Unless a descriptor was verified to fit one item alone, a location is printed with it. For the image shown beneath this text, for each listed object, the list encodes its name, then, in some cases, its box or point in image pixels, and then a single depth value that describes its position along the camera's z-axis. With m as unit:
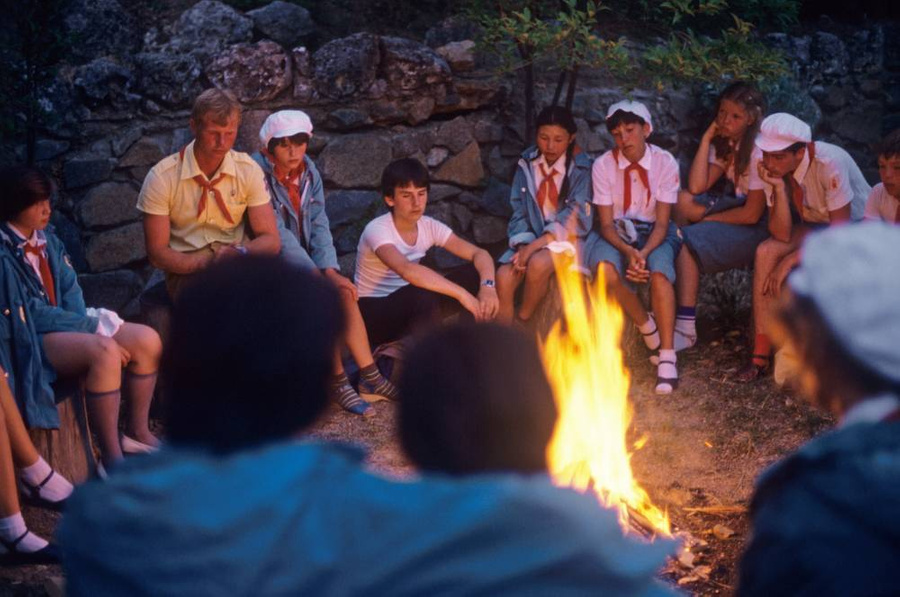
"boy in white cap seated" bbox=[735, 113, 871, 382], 5.53
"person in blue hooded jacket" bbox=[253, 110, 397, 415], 5.55
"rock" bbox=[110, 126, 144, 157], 5.98
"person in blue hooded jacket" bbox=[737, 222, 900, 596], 1.60
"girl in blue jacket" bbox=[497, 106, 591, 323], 5.98
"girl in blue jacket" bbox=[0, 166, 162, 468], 4.18
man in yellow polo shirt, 5.11
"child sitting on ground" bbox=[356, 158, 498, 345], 5.73
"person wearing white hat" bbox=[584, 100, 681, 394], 5.82
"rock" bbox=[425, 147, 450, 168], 6.65
